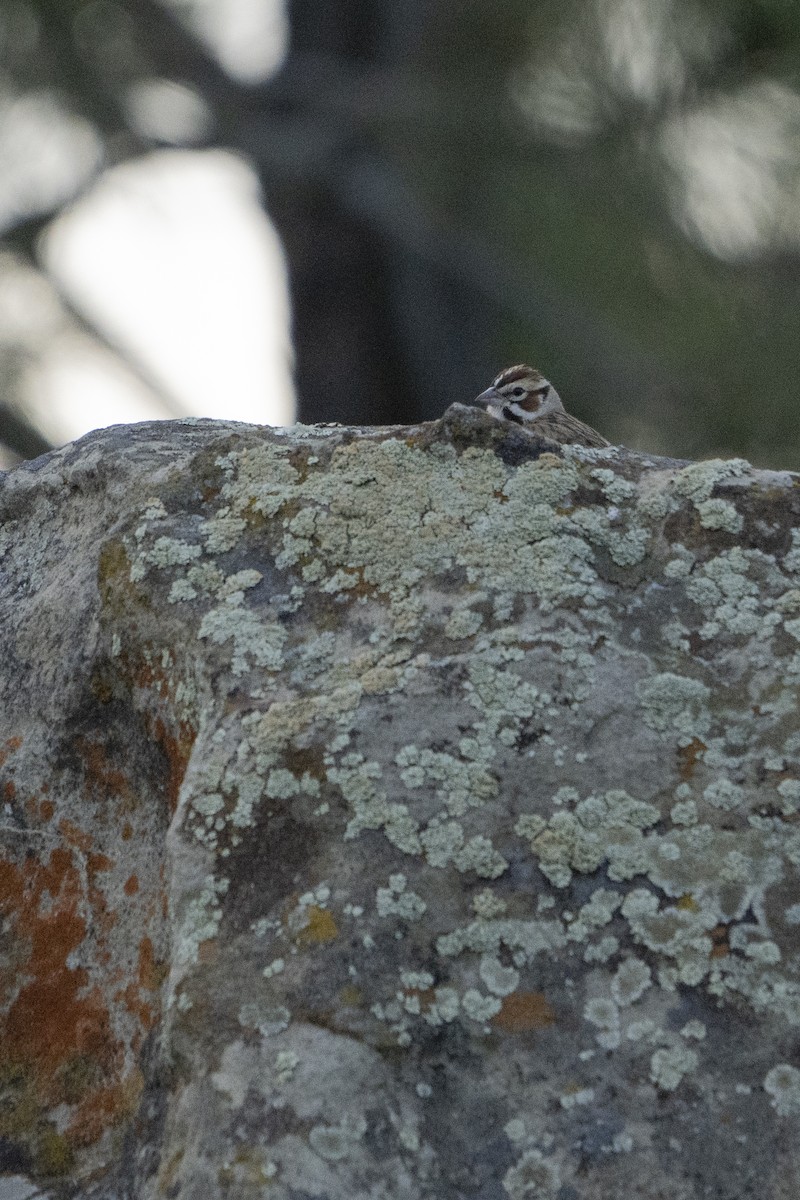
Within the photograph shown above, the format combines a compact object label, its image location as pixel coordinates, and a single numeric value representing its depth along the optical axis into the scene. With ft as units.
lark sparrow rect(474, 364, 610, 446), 37.04
